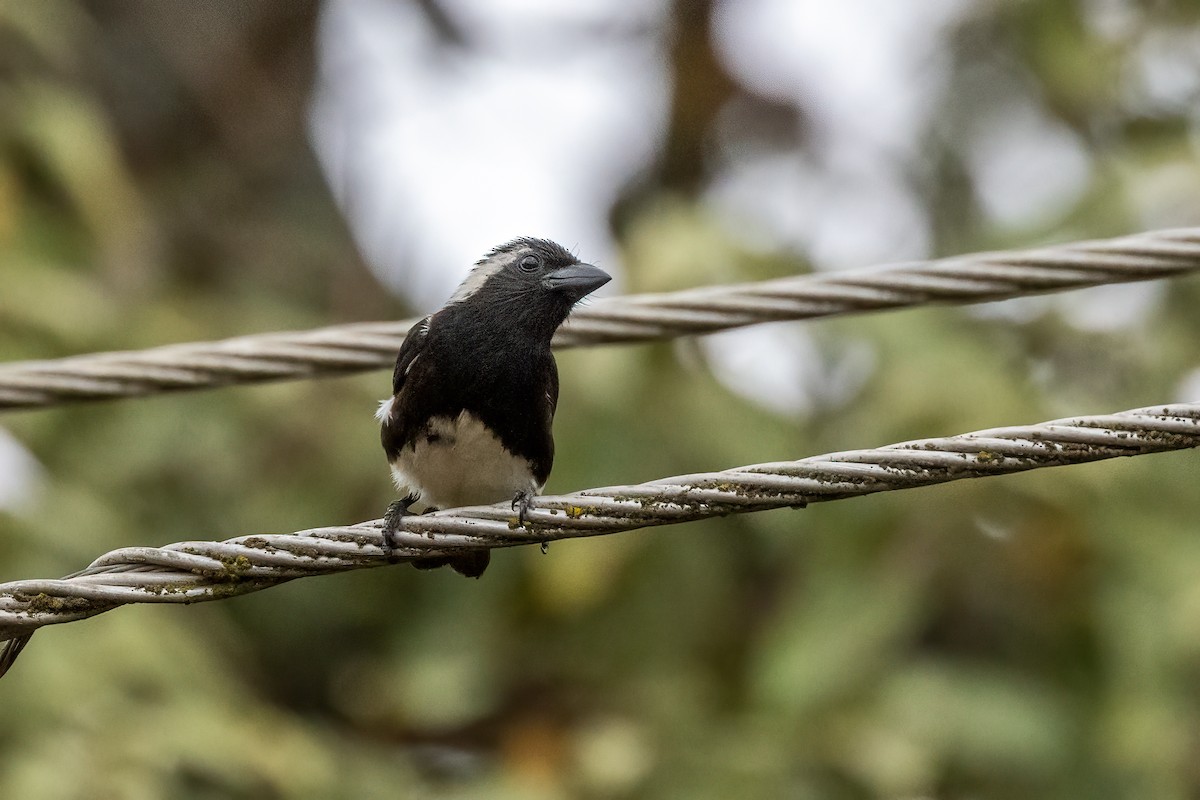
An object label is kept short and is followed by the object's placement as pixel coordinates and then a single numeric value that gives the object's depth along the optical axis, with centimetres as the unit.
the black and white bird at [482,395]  739
